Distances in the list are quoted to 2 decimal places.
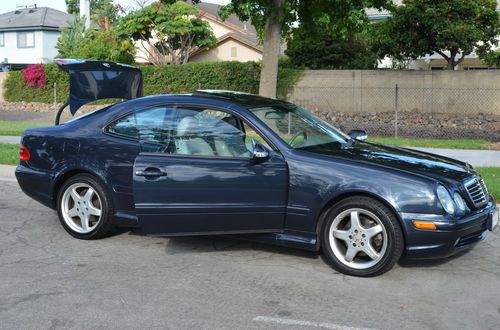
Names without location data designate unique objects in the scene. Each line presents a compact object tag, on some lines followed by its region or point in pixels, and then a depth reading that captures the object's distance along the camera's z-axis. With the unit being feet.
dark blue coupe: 18.28
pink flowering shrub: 109.50
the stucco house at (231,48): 128.57
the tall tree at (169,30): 113.80
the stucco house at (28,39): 181.78
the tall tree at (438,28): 76.54
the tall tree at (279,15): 55.62
